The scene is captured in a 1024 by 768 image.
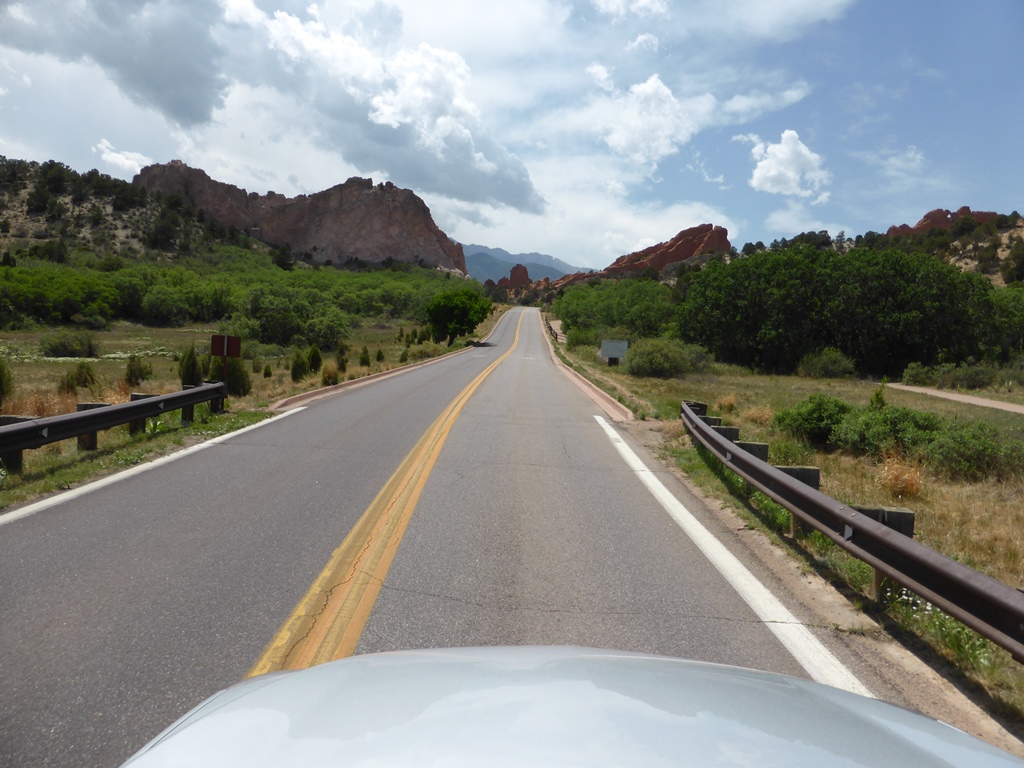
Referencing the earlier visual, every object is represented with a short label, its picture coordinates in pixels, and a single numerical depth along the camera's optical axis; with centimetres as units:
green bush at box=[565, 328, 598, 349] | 6756
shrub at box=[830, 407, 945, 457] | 1191
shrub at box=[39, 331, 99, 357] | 4500
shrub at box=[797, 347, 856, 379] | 4522
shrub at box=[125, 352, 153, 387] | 2505
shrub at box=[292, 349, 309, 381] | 2771
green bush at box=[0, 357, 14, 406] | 1529
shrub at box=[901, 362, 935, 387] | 4300
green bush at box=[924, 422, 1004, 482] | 1081
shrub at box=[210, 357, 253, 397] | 1833
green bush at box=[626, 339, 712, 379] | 3588
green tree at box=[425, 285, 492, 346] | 7681
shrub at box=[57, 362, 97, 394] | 2016
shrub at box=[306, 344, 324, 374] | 3149
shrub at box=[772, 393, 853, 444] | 1335
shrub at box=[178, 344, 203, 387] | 1573
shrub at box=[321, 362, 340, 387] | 2233
